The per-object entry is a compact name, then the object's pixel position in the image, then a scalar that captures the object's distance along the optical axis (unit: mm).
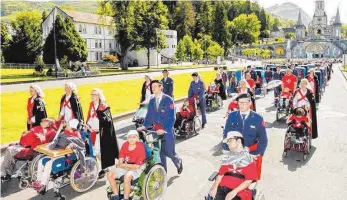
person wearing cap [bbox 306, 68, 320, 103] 15289
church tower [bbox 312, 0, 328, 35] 179875
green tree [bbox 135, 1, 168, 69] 63562
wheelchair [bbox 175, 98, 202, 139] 11992
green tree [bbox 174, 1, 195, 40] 111125
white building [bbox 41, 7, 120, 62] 76000
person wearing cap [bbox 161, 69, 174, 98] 14352
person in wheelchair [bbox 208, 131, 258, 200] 4922
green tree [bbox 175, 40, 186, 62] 73781
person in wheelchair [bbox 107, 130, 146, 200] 5949
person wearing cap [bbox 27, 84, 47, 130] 9062
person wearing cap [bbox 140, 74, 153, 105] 13077
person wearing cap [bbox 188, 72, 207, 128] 13420
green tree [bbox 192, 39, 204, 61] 79375
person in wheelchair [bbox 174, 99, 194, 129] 12070
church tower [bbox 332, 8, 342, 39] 179000
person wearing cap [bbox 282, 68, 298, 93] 15281
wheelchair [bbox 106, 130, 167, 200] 6070
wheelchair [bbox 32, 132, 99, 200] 6738
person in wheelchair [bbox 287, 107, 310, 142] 9773
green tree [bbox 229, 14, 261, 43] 149125
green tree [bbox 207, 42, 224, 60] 85562
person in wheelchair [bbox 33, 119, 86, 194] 6504
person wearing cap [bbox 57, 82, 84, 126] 8297
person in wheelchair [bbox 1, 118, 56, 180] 7419
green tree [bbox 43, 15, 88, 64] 50175
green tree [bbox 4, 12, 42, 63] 66188
